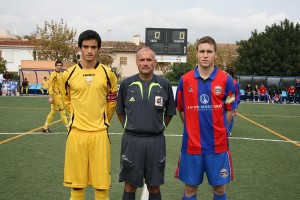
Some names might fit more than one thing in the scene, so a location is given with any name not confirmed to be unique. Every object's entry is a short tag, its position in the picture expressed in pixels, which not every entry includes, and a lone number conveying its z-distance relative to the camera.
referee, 3.94
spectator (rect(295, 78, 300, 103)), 28.29
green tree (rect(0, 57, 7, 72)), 55.12
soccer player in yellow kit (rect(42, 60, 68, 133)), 10.20
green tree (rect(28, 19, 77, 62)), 48.66
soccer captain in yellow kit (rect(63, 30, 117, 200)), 4.01
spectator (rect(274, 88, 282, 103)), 29.20
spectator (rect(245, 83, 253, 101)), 30.27
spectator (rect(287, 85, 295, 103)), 28.89
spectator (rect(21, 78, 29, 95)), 31.38
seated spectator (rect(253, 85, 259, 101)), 30.26
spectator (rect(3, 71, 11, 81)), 33.97
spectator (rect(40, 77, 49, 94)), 29.44
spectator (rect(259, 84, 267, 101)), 29.84
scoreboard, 30.75
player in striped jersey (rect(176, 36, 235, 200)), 4.01
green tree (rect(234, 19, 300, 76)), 44.31
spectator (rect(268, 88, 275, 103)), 30.09
